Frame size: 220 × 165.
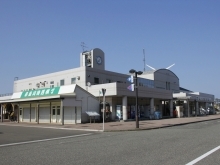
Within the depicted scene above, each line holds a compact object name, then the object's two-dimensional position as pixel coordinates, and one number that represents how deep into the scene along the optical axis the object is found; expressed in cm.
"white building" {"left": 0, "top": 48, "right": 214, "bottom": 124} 3056
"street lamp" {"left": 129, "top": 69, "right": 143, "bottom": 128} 2335
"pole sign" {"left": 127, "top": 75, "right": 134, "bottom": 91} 2470
